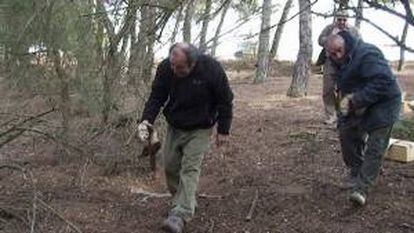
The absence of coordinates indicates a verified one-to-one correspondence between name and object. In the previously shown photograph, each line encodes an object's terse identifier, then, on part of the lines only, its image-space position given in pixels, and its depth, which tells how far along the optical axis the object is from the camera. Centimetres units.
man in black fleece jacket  645
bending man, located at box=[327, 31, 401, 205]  653
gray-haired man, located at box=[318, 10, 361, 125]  926
